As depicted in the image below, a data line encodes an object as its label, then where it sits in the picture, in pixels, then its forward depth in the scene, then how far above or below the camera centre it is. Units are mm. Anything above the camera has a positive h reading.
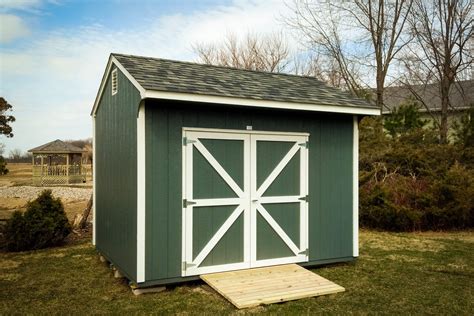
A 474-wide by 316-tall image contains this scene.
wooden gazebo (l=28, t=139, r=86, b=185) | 26516 -533
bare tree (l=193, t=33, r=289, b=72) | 24109 +6167
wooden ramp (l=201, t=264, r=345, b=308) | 4613 -1535
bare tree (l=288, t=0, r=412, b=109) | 16750 +5197
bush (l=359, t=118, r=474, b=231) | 9609 -649
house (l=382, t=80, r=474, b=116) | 19281 +3179
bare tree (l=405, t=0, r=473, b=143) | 15447 +4509
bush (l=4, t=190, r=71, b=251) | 7586 -1234
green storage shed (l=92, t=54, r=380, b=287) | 5047 -174
